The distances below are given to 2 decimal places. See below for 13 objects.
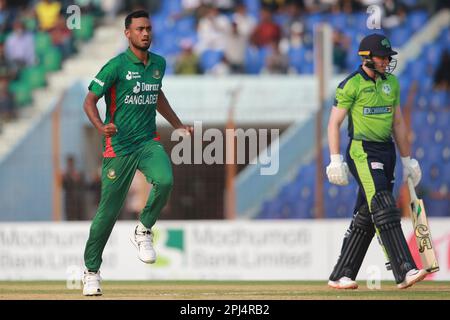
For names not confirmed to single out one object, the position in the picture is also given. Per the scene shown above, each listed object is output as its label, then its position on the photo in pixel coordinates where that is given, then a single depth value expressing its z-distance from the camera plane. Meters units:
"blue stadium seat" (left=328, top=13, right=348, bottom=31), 23.50
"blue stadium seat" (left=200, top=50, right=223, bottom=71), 23.25
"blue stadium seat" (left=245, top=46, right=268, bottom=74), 23.38
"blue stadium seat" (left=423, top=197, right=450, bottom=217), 18.69
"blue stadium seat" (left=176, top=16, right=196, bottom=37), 24.50
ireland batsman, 11.05
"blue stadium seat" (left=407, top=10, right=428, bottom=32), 23.75
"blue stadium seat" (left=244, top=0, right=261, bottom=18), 24.68
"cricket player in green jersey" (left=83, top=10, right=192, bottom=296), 10.83
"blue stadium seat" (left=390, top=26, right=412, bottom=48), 23.64
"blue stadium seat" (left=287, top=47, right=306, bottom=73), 23.03
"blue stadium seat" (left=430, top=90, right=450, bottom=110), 20.52
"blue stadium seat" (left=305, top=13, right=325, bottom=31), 23.73
